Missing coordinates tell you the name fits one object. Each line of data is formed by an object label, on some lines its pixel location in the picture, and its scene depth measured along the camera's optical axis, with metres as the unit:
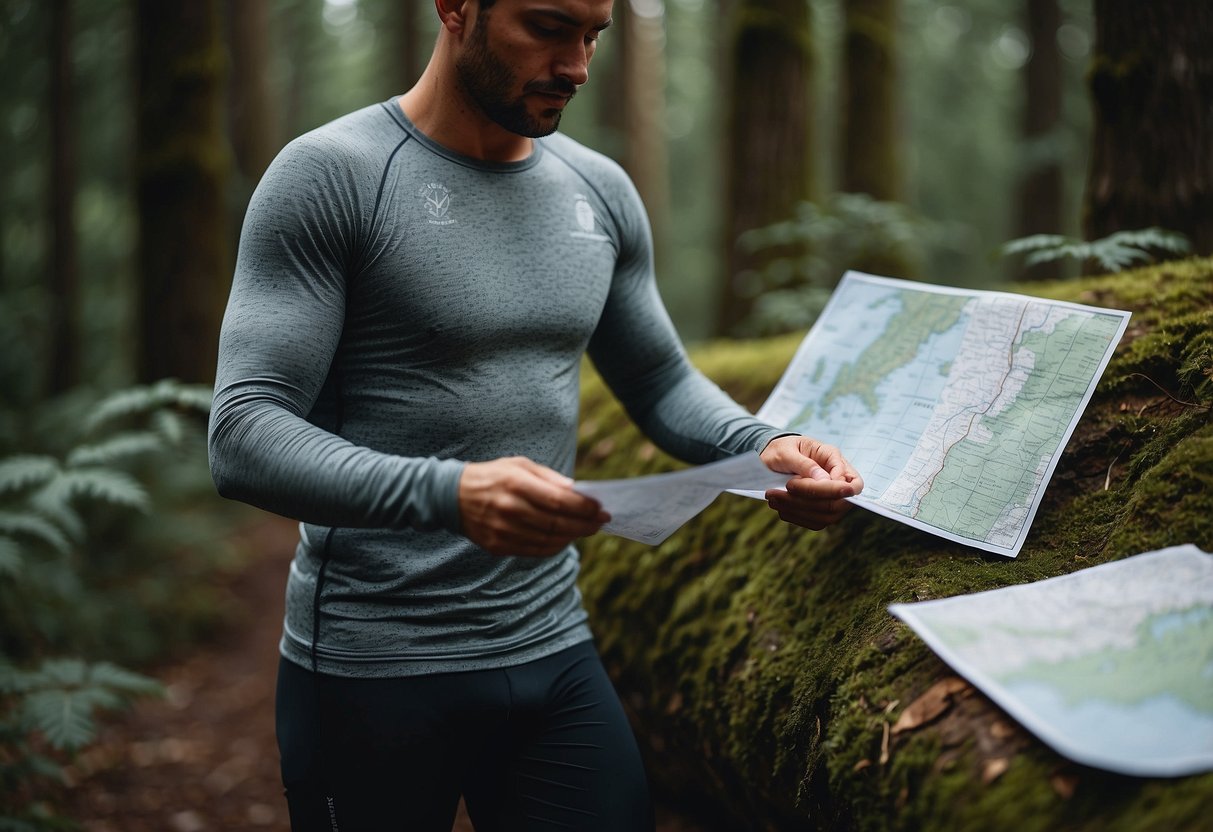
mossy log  1.36
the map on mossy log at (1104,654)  1.21
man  1.65
